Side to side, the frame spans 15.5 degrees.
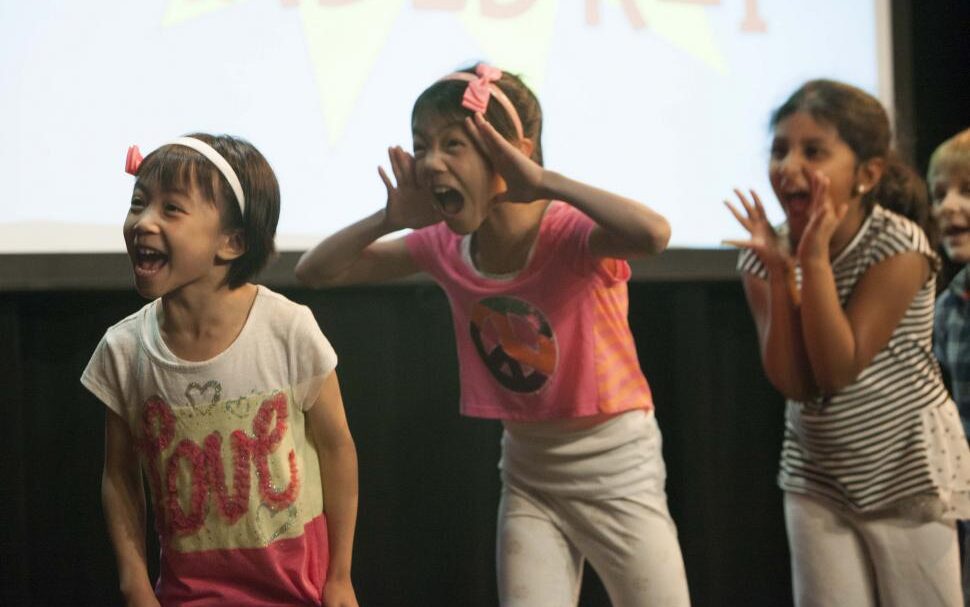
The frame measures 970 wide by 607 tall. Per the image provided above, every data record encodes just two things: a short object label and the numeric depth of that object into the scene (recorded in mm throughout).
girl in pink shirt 4607
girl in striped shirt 4637
